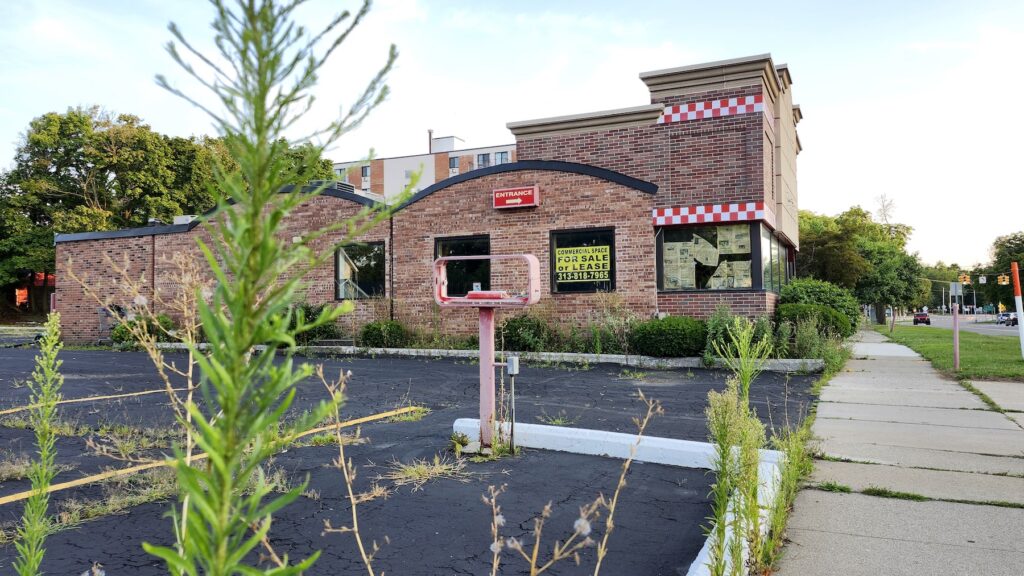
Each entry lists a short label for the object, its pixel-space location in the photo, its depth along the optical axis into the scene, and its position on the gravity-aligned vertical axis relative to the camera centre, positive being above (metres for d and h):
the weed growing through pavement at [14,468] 4.79 -1.17
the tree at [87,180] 39.22 +8.33
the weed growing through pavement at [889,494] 4.48 -1.32
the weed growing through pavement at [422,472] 4.54 -1.18
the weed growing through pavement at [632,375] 11.30 -1.18
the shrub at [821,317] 14.20 -0.17
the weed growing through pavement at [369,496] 3.27 -1.18
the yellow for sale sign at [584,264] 15.61 +1.14
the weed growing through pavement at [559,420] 6.72 -1.19
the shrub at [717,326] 12.73 -0.33
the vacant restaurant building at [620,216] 15.25 +2.38
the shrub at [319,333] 17.19 -0.57
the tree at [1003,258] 56.00 +4.40
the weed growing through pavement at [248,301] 0.84 +0.02
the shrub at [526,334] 14.79 -0.54
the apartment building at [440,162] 63.72 +15.02
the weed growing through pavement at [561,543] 1.91 -1.21
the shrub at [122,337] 18.25 -0.70
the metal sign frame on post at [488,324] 5.07 -0.11
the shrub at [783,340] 12.90 -0.63
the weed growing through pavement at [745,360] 3.22 -0.26
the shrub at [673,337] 13.09 -0.56
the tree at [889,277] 38.62 +1.96
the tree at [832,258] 31.33 +2.53
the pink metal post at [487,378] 5.17 -0.54
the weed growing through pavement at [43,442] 1.62 -0.38
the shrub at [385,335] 16.36 -0.61
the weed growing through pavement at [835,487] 4.69 -1.31
